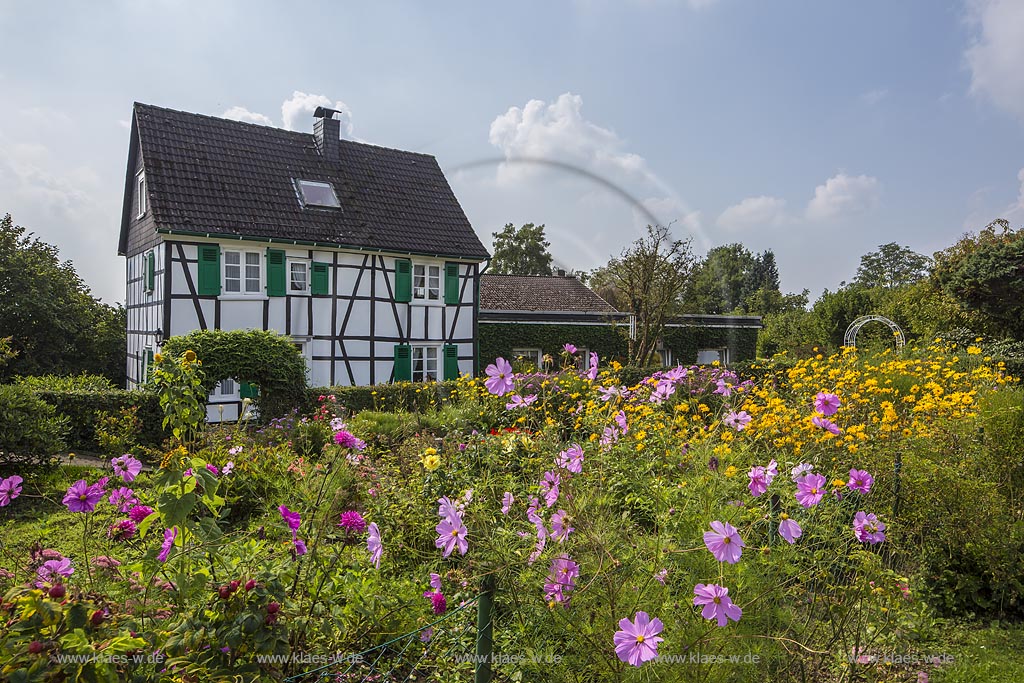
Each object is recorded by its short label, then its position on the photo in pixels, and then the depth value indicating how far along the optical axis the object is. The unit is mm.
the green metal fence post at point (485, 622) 2311
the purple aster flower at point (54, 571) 2115
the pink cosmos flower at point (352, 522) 2368
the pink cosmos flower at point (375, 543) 2293
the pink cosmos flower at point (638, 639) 1838
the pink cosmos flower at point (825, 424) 2756
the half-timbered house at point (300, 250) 13789
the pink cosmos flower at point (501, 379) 2947
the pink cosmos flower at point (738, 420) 3154
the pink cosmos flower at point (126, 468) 2577
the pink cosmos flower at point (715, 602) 1892
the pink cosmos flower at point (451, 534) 2238
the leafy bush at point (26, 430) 7145
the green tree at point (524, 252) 40938
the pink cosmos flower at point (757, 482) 2180
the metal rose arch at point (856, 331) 17047
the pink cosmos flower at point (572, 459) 2688
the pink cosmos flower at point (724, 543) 1920
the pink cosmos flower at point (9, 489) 2379
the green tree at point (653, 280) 20547
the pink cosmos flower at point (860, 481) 2734
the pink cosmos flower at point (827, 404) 2820
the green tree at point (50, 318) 16422
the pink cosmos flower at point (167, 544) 2250
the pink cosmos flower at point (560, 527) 2250
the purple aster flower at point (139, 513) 2359
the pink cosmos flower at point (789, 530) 2070
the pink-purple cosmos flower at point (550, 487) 2534
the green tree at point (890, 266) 57656
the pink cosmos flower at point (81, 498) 2330
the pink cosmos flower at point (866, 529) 2582
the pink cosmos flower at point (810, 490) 2318
